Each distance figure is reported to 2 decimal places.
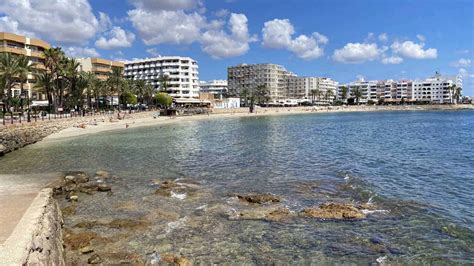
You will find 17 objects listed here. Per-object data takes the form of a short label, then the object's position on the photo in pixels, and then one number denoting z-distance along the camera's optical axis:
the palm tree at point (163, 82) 152.38
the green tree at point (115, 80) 104.00
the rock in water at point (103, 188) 21.17
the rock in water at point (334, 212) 15.98
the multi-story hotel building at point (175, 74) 162.62
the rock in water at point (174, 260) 11.73
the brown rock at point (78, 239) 13.03
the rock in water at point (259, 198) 18.55
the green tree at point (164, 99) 128.38
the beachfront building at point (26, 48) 84.19
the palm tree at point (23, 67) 67.01
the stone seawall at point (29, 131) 40.57
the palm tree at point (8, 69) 64.75
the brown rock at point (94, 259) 11.75
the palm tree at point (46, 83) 77.01
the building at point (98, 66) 127.19
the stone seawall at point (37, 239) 8.45
